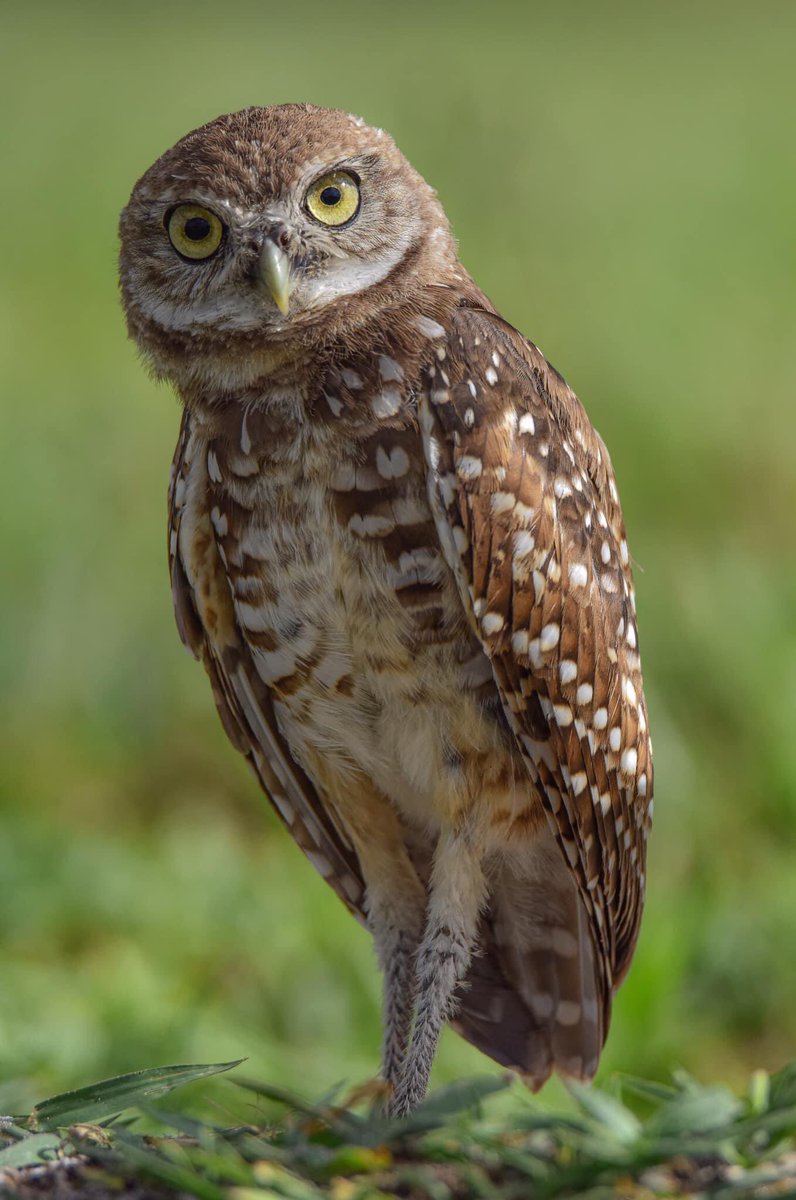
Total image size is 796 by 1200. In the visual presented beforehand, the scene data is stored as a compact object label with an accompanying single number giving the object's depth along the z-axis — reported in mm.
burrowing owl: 6605
